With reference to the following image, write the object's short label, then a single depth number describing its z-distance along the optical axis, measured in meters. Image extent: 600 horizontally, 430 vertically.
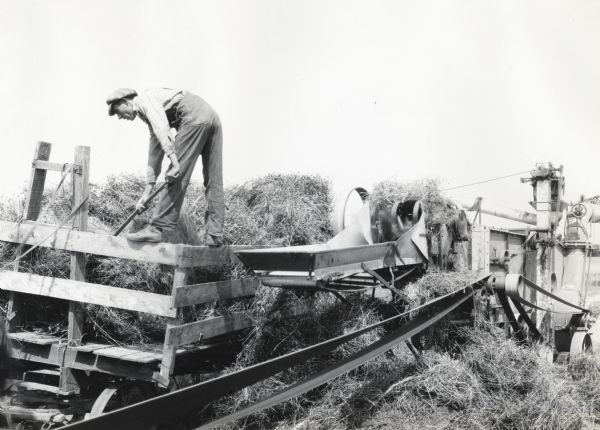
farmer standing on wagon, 4.84
